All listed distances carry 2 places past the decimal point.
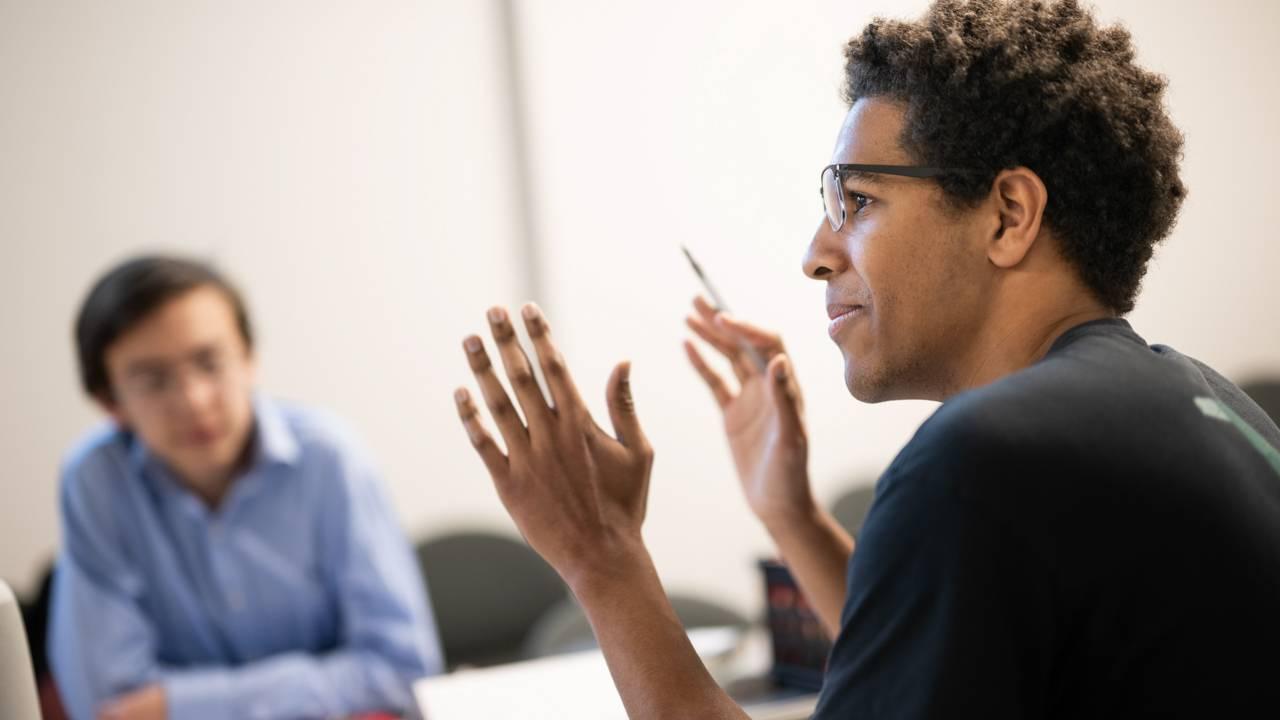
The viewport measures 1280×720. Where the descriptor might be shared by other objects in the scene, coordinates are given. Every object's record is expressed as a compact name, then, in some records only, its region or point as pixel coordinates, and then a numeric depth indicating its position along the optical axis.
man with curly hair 0.88
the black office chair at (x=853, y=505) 3.58
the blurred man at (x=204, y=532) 2.39
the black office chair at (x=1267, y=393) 3.80
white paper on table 1.47
